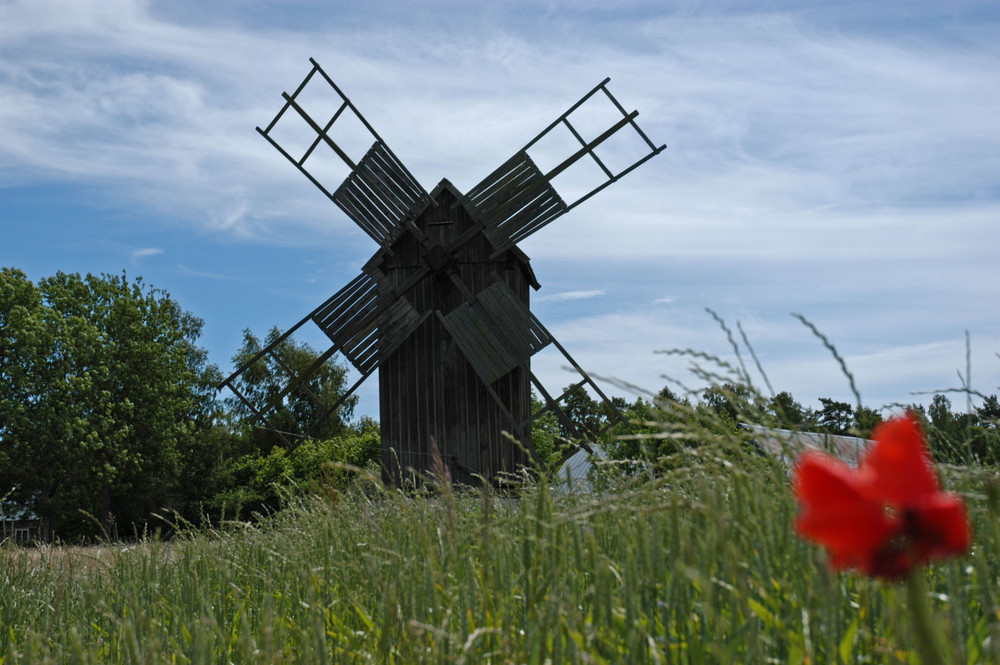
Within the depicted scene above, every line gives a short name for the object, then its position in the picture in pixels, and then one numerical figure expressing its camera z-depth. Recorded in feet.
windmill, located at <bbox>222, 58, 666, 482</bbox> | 44.09
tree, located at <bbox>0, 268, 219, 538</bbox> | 84.94
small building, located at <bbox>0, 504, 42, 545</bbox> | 87.70
